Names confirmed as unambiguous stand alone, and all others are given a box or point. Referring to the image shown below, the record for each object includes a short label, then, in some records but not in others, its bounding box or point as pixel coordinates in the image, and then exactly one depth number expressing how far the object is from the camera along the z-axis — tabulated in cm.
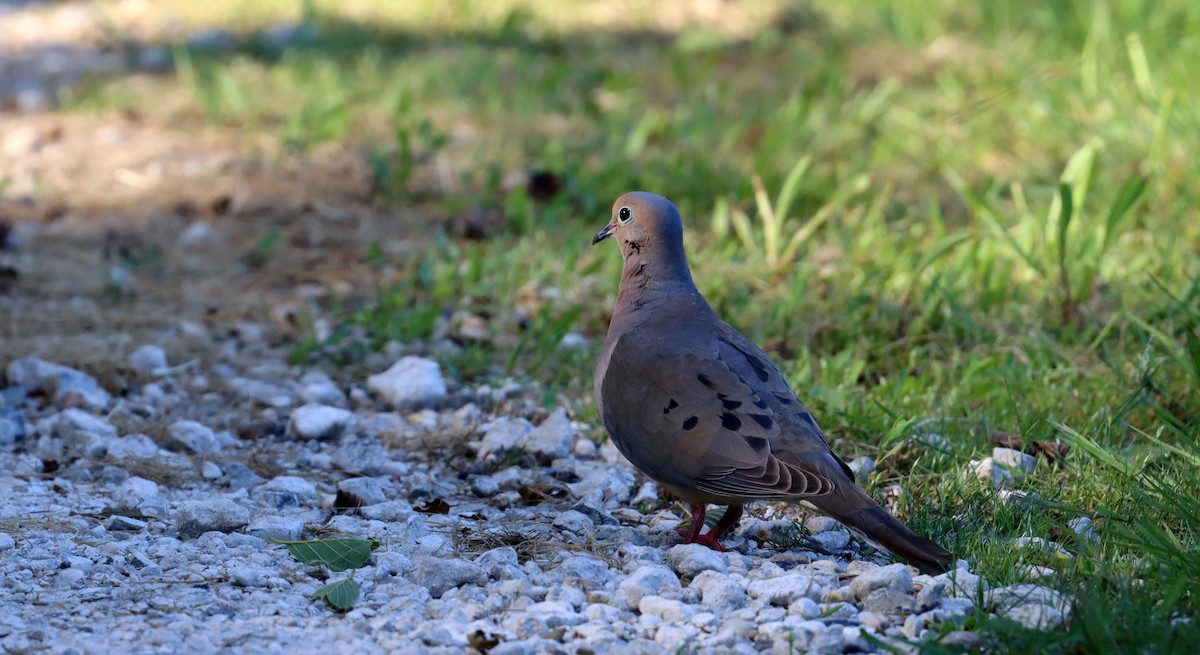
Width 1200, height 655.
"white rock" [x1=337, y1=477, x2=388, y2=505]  679
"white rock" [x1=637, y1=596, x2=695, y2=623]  528
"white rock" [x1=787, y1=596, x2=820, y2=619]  524
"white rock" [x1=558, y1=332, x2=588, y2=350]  913
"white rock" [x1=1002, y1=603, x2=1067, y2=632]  487
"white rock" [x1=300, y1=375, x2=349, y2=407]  830
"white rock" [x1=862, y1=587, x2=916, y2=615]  526
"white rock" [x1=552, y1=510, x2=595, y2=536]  636
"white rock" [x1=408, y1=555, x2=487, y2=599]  557
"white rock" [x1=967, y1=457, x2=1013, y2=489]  664
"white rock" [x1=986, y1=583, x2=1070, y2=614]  507
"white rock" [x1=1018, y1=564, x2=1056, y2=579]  542
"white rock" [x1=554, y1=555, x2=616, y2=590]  567
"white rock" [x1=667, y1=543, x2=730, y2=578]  575
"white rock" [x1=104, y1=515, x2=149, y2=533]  617
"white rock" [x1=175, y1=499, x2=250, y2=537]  613
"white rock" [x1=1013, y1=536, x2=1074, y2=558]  574
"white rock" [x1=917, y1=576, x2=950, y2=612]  525
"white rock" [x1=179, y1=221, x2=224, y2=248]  1082
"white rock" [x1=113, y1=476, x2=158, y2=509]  649
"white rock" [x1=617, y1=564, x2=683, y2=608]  548
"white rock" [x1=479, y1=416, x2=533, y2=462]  757
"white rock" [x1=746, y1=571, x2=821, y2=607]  544
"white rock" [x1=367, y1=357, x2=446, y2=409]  831
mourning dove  570
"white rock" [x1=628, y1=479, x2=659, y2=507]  705
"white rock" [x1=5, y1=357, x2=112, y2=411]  801
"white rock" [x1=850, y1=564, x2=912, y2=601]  537
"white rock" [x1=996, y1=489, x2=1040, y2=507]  630
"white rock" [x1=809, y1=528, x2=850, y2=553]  625
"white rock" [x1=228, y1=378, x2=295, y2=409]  827
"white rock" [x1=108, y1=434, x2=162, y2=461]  729
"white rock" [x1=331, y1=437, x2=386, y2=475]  733
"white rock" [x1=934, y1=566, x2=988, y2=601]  529
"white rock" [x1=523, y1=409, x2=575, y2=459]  754
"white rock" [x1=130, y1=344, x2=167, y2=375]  857
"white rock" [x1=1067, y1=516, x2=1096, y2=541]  595
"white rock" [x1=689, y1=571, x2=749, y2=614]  541
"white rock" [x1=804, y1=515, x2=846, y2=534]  648
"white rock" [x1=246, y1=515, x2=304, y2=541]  610
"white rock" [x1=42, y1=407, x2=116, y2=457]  736
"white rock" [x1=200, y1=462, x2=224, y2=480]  707
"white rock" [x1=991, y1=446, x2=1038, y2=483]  679
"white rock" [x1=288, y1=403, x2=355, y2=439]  780
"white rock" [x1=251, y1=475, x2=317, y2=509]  673
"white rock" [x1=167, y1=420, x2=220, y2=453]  755
